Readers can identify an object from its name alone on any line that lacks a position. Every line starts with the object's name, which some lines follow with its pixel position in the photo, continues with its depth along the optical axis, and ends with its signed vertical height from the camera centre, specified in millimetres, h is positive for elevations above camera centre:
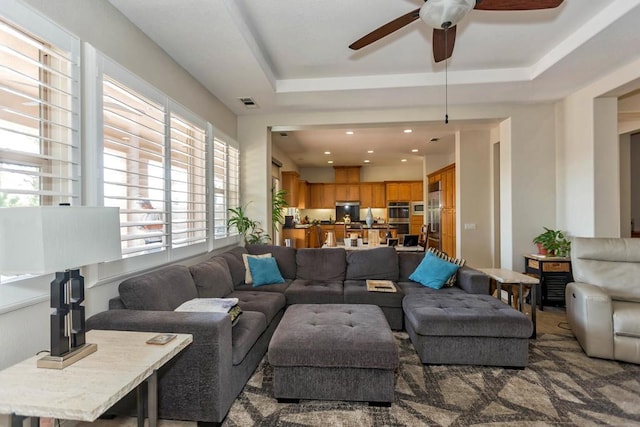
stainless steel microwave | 9695 +135
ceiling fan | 1926 +1329
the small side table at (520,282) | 2975 -682
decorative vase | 6522 -126
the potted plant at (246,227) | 4473 -192
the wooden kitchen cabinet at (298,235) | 7910 -552
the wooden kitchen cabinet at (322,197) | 10172 +547
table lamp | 1131 -140
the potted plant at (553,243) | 4012 -411
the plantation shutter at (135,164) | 2182 +401
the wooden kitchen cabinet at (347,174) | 10164 +1300
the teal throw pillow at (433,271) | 3520 -689
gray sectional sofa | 1808 -807
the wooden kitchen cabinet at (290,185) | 8227 +773
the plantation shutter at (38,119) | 1523 +523
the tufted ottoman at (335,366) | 2006 -1001
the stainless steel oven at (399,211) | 9719 +58
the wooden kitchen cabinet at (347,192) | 10102 +697
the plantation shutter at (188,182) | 3010 +333
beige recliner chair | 2543 -766
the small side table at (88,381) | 1058 -650
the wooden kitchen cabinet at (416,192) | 9695 +654
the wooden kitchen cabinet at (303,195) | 9305 +585
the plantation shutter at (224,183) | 4008 +432
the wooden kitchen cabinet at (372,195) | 10047 +594
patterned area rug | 1906 -1283
